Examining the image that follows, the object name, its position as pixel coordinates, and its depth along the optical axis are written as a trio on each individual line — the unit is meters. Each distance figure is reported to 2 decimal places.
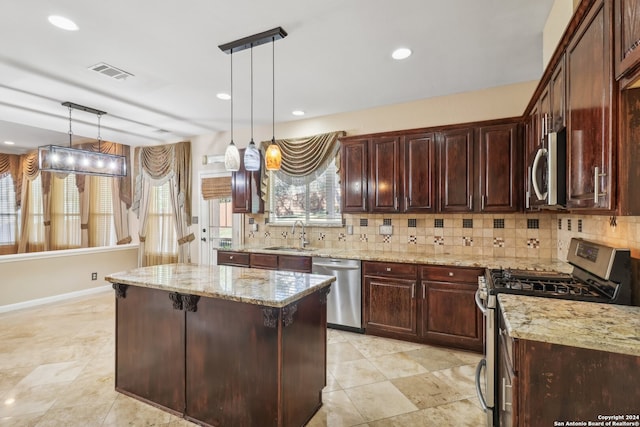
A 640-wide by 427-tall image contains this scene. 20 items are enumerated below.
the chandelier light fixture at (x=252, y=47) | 2.49
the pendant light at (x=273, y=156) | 2.83
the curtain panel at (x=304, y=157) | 4.41
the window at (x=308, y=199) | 4.53
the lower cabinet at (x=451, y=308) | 3.12
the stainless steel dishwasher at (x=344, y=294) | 3.68
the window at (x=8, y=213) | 6.96
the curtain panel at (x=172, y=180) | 5.74
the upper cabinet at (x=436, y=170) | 3.25
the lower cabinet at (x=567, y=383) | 1.22
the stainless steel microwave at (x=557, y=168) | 1.75
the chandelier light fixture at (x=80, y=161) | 4.01
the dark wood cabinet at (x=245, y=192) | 4.83
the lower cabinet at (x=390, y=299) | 3.41
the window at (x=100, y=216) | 6.68
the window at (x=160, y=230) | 5.94
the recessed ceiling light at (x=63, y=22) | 2.29
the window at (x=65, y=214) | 6.82
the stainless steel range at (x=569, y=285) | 1.72
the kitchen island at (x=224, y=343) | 1.89
